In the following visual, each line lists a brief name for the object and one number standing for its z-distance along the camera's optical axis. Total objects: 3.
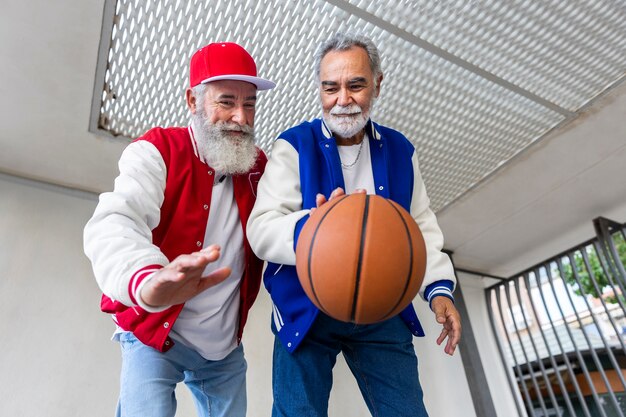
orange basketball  1.02
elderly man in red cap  1.14
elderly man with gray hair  1.29
